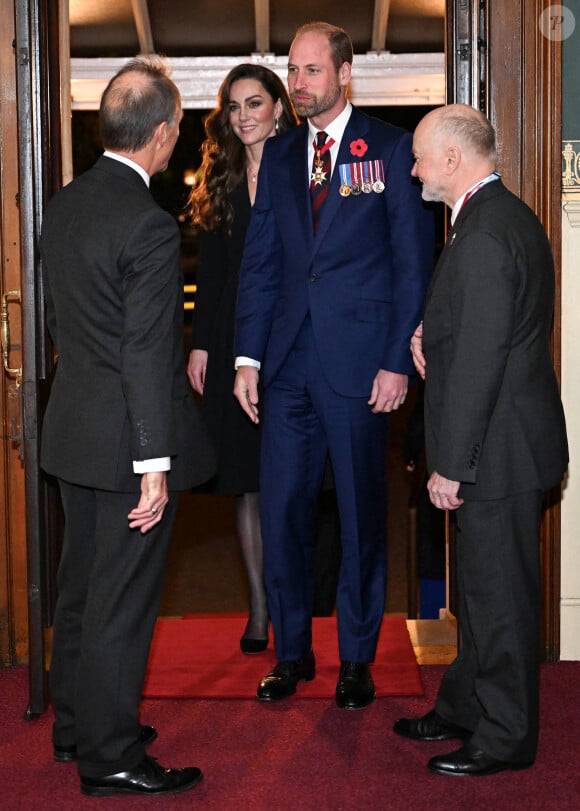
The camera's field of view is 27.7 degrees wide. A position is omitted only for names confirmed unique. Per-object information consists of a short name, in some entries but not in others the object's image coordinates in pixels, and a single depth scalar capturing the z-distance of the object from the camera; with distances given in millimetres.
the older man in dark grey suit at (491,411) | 2686
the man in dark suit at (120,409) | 2576
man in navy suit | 3320
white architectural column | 3736
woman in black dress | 3881
